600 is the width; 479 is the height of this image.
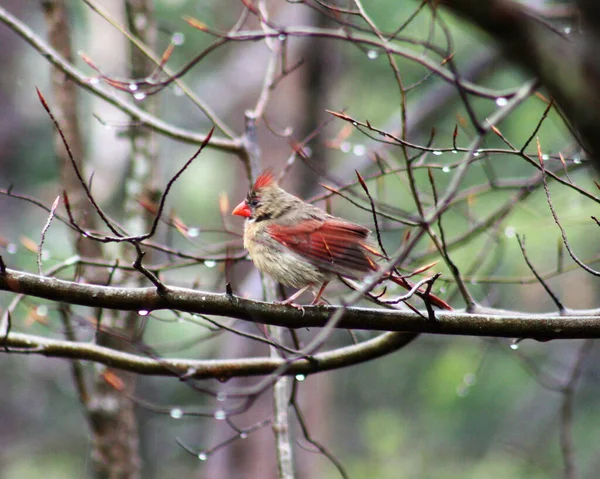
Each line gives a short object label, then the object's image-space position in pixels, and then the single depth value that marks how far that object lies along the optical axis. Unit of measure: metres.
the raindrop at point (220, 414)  6.20
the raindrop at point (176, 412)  6.25
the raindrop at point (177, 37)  8.77
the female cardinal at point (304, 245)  6.98
